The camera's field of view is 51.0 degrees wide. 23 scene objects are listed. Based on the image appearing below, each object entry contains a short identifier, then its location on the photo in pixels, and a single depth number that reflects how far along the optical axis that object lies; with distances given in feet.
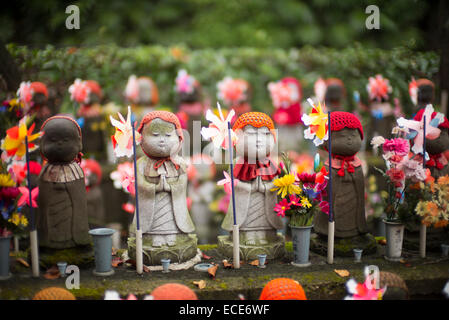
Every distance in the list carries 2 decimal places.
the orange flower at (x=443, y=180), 11.53
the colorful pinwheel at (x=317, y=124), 11.02
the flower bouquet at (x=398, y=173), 11.57
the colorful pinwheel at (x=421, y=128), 11.73
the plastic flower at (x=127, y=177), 11.30
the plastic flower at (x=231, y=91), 22.48
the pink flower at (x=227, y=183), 11.22
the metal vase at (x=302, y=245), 11.18
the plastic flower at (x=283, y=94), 23.82
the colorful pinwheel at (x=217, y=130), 10.82
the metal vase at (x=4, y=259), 9.84
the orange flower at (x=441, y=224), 11.50
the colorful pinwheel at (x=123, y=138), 10.67
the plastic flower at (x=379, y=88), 16.80
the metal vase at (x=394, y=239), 11.56
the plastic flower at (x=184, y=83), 21.76
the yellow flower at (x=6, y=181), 10.06
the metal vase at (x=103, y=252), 10.41
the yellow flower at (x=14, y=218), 10.07
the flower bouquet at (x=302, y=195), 11.15
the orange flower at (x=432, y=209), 11.26
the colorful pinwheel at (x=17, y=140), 9.89
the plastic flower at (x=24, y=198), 10.16
